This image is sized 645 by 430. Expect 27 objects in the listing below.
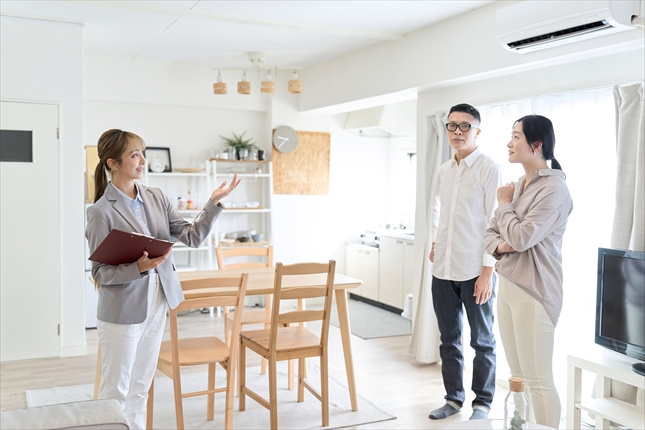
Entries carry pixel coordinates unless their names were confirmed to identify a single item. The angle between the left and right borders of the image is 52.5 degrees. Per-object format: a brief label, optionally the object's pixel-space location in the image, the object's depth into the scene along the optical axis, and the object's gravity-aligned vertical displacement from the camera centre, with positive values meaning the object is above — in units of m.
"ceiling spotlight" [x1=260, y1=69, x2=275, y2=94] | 6.13 +0.94
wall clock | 7.03 +0.52
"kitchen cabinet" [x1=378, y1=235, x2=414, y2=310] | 6.49 -0.82
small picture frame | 6.56 +0.26
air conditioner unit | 3.23 +0.90
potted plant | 6.88 +0.42
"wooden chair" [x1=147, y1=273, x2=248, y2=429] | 3.22 -0.86
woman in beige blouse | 2.79 -0.28
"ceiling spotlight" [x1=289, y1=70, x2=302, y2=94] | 5.97 +0.93
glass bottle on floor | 1.93 -0.65
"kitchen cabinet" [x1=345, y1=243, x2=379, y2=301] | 7.02 -0.86
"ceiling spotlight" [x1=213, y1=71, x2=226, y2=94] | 6.20 +0.94
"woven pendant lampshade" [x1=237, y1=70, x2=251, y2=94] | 6.02 +0.92
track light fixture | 5.97 +0.96
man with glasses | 3.48 -0.36
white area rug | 3.68 -1.33
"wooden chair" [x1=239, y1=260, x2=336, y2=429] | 3.45 -0.86
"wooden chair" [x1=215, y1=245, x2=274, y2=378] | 4.32 -0.77
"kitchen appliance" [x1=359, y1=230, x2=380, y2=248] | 7.11 -0.56
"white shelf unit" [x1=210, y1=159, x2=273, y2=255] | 6.92 -0.12
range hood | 7.02 +0.76
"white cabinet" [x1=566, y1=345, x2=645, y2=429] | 2.99 -0.98
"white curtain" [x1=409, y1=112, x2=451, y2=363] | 4.82 -0.57
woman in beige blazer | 2.60 -0.41
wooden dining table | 3.82 -0.57
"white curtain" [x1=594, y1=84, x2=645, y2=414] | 3.29 +0.08
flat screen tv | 3.11 -0.54
